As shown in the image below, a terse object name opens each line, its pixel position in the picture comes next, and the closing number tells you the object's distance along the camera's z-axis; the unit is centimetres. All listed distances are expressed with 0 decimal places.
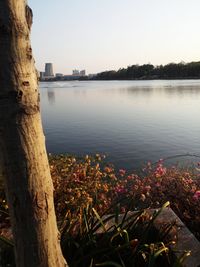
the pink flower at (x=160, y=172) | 510
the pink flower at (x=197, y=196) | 368
